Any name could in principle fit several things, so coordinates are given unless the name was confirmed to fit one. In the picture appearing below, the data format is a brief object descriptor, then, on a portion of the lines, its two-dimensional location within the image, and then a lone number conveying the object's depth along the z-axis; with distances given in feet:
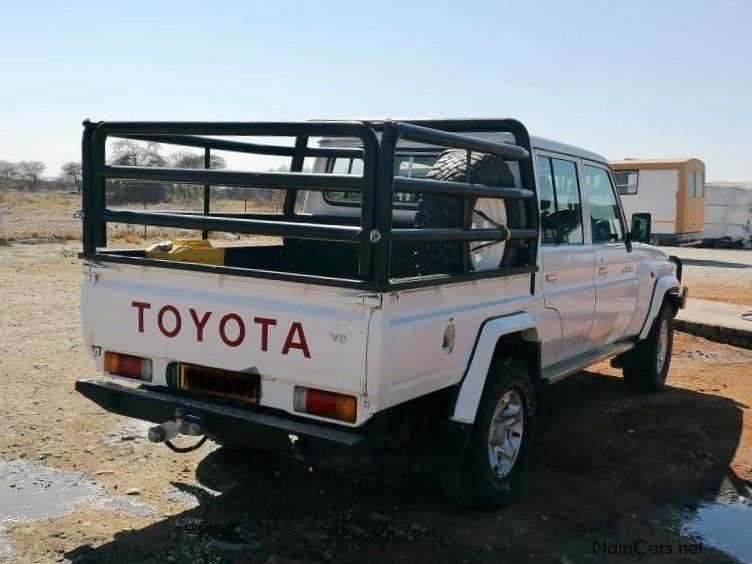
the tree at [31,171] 246.27
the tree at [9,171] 233.51
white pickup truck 10.98
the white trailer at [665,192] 76.74
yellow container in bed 14.42
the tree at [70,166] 229.74
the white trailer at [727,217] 92.94
